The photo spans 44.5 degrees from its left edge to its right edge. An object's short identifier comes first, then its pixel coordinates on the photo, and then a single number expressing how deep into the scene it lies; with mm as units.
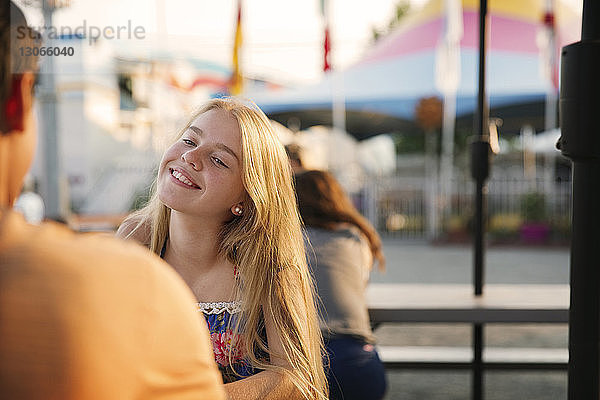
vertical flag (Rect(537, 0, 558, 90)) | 10477
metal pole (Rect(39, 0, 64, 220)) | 5660
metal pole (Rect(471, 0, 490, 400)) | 2859
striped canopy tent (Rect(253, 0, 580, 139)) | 11828
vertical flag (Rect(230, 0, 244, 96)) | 6127
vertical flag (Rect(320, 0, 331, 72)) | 7556
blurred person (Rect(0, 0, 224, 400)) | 675
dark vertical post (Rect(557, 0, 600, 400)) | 1256
